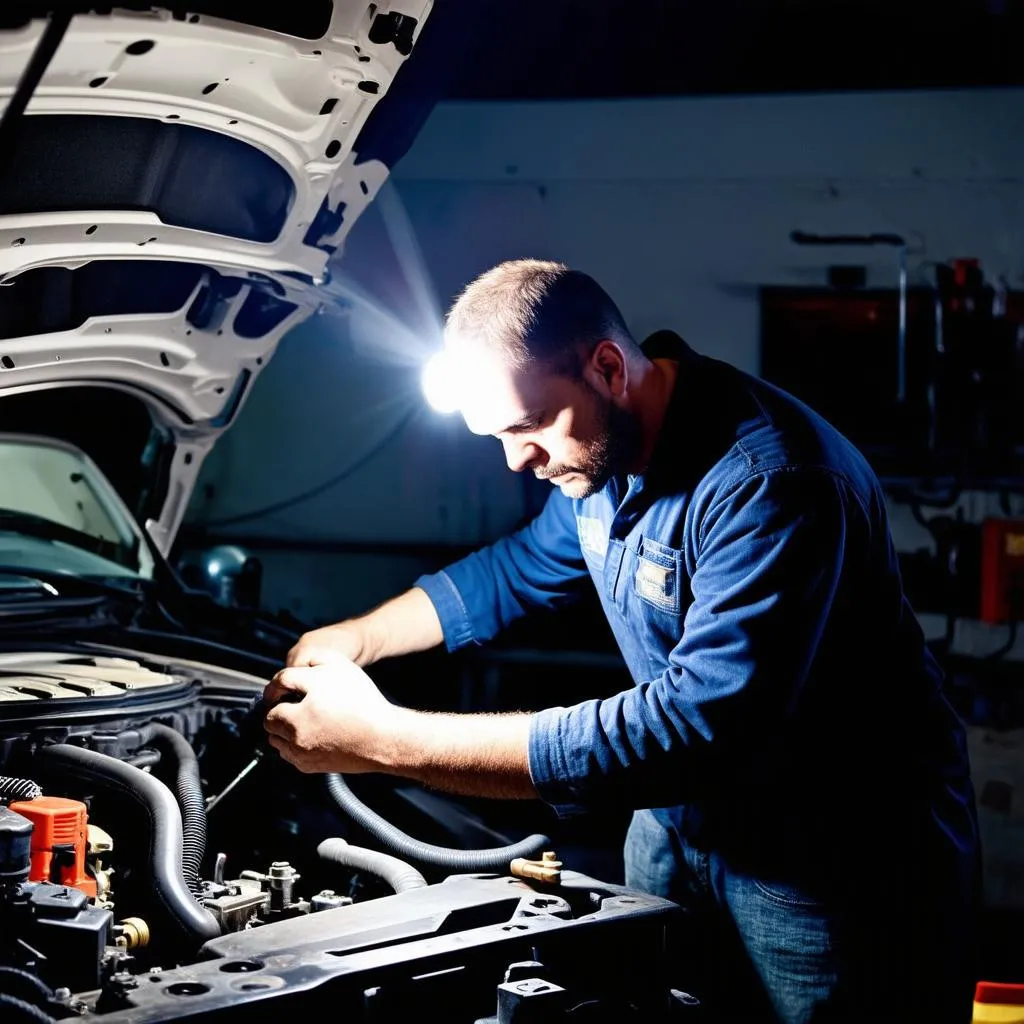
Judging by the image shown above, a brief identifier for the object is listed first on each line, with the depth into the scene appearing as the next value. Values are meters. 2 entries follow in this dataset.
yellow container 2.03
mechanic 1.58
